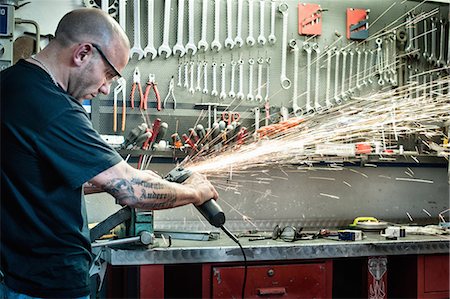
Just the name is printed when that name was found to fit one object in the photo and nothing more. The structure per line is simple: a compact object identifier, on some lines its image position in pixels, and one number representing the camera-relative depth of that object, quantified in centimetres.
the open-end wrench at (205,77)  396
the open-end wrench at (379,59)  427
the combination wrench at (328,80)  418
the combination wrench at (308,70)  415
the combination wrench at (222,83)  396
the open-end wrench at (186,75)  391
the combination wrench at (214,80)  395
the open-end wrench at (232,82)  398
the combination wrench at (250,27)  401
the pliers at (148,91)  375
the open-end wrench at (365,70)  427
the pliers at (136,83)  375
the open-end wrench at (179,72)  391
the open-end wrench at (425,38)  436
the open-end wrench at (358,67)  424
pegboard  385
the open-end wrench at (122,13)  373
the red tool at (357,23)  424
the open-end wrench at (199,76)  393
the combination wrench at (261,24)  403
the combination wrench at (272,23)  405
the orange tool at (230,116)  387
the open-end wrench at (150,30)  379
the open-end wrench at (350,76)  423
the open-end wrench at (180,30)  386
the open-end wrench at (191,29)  388
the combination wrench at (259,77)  406
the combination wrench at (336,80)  420
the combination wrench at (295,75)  411
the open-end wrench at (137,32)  377
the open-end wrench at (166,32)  382
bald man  175
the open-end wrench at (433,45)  437
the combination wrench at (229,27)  397
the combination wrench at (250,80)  402
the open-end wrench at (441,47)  438
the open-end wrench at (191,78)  392
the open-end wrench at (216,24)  394
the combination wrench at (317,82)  414
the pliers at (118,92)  371
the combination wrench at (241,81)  400
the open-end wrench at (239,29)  397
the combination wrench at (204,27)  391
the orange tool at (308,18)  416
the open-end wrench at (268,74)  409
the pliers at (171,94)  388
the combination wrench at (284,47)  409
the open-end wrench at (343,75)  421
